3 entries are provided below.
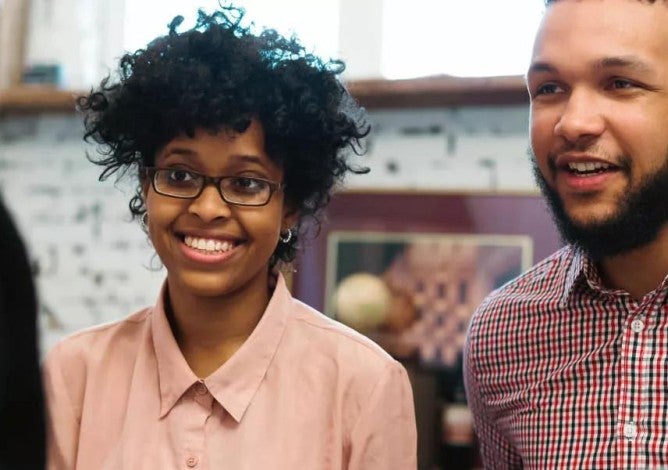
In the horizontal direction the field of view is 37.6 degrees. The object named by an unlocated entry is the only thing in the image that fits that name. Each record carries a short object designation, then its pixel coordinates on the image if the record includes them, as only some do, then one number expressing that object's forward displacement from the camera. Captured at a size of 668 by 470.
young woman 1.43
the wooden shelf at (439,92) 2.36
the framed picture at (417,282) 2.37
